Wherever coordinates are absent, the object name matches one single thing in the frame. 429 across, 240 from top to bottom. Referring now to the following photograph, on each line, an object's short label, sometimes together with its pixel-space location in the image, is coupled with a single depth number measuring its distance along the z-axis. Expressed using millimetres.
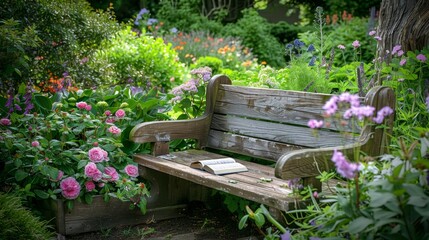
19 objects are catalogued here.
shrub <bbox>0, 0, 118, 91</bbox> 5566
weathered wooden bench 3240
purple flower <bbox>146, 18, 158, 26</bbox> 13622
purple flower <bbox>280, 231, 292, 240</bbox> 2682
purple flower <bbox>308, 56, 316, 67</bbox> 4629
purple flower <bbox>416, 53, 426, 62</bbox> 4000
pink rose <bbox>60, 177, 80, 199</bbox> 3938
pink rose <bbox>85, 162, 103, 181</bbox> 3935
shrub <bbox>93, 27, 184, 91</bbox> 7836
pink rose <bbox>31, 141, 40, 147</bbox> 3980
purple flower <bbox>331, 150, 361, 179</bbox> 2184
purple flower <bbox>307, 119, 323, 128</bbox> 2380
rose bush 3969
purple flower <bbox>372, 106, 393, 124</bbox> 2250
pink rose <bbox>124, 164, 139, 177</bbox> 4195
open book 3766
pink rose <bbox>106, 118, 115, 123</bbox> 4500
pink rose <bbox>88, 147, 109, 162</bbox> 3979
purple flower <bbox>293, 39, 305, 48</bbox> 4883
